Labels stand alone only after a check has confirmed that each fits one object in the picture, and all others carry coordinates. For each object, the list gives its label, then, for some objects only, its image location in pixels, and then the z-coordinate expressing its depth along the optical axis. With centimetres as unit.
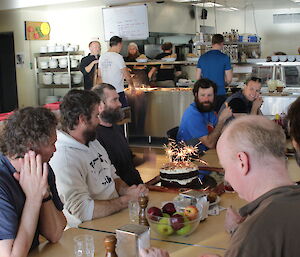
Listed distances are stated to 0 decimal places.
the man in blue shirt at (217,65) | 720
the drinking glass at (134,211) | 238
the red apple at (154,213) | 212
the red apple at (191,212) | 212
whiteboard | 859
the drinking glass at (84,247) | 195
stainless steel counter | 764
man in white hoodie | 251
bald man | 121
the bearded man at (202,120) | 411
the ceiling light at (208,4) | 1021
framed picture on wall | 945
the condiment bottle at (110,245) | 175
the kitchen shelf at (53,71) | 938
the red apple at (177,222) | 209
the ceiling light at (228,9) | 1205
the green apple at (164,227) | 210
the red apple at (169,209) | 221
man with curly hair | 192
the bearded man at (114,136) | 345
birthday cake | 293
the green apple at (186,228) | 210
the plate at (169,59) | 813
